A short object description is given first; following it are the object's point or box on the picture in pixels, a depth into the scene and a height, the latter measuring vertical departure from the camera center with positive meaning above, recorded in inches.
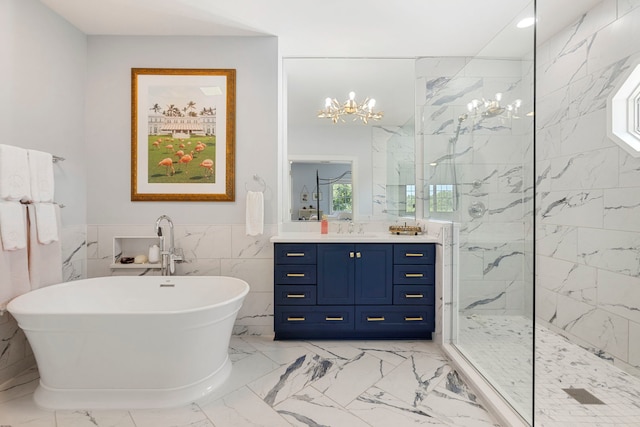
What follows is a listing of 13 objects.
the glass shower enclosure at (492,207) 65.0 +0.2
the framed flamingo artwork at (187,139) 109.2 +23.7
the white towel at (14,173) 72.7 +7.8
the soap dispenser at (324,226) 120.7 -7.2
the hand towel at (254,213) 105.3 -2.0
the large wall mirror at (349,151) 123.5 +22.3
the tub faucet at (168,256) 103.6 -16.4
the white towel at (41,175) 80.3 +8.2
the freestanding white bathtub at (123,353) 68.4 -33.3
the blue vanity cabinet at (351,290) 104.3 -27.5
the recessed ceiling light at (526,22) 63.6 +39.5
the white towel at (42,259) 80.4 -14.1
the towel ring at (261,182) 110.7 +8.8
